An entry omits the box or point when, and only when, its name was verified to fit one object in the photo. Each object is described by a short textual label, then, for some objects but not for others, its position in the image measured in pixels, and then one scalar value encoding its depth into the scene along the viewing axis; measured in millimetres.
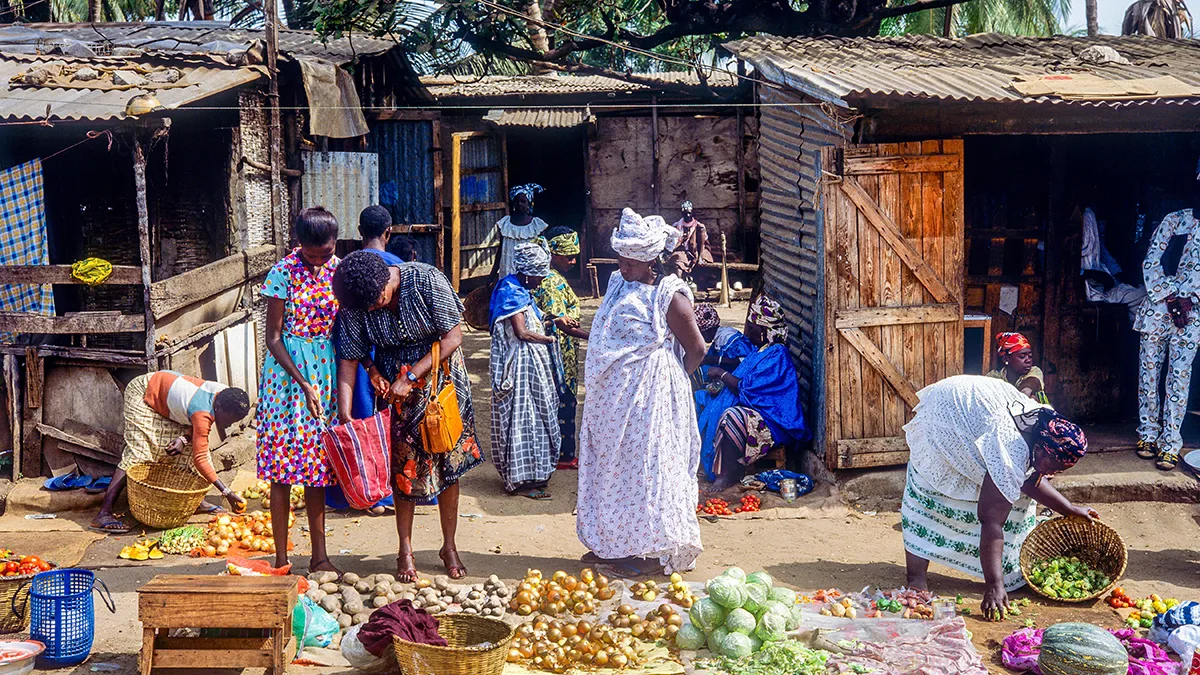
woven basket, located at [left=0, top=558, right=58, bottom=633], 5270
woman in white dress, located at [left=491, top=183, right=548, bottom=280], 11531
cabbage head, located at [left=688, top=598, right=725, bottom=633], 5074
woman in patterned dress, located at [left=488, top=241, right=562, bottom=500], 7793
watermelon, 4723
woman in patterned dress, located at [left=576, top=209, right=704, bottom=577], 5812
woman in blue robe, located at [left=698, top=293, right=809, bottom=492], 8023
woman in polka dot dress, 5633
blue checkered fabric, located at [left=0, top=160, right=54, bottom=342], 8219
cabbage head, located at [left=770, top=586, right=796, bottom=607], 5289
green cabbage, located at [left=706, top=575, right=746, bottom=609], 5039
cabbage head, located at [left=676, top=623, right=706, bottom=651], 5113
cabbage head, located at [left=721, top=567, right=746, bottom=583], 5221
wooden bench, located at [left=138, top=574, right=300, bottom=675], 4641
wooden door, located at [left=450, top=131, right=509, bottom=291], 13480
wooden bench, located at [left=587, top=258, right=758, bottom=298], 15086
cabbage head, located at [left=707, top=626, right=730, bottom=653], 5027
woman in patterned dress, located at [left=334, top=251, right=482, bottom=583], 5504
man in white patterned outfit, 7824
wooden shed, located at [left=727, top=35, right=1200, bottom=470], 7574
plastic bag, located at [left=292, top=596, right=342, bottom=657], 5027
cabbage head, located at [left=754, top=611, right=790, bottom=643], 5066
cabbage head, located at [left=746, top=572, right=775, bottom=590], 5302
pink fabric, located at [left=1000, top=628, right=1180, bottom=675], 4910
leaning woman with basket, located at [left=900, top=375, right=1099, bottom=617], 5426
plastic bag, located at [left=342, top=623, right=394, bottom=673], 4766
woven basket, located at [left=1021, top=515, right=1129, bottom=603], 5891
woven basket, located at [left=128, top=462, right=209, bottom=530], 7098
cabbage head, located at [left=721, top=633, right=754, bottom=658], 4938
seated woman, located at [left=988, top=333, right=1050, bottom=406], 7230
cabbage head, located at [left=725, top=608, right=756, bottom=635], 5020
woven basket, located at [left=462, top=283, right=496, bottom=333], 8891
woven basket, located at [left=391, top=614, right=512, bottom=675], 4484
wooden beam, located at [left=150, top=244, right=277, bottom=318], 7938
